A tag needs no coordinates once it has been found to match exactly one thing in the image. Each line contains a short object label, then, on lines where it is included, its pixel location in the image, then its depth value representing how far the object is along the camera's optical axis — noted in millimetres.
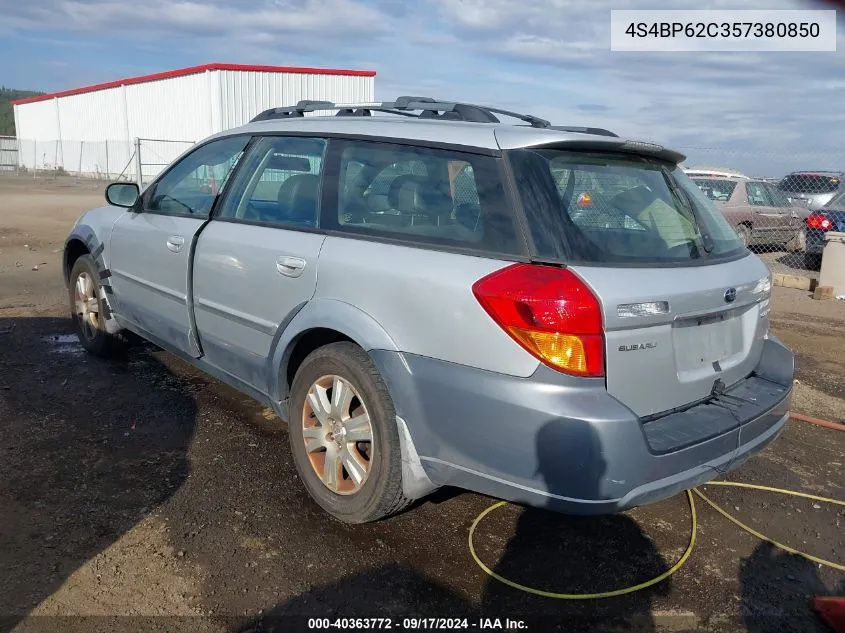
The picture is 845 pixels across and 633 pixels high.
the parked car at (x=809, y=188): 14824
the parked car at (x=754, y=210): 13336
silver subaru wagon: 2568
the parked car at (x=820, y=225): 12562
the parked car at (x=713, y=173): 13797
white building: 28172
